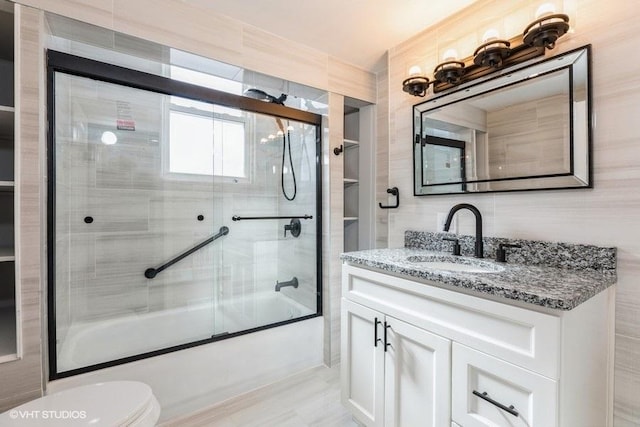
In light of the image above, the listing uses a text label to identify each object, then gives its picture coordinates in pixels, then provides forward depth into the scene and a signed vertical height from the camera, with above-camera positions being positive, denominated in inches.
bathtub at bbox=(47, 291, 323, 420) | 62.5 -34.2
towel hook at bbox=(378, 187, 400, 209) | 79.0 +5.1
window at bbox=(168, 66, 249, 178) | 86.5 +23.4
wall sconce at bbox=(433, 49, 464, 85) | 61.7 +31.3
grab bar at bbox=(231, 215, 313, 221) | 98.1 -2.2
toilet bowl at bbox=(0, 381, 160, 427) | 36.1 -26.7
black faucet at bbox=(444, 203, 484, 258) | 57.7 -2.1
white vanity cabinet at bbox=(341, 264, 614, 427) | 32.7 -20.5
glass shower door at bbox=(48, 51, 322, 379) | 67.7 -1.3
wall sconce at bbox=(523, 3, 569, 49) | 46.1 +30.4
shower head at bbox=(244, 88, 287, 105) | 83.3 +34.4
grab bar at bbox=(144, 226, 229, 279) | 89.8 -14.4
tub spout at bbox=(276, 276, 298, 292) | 101.3 -26.0
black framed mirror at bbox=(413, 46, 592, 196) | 46.9 +15.9
